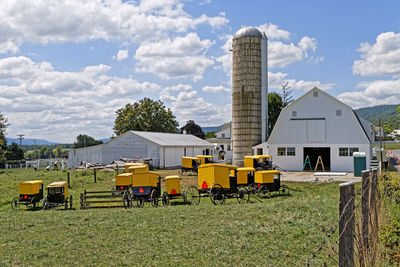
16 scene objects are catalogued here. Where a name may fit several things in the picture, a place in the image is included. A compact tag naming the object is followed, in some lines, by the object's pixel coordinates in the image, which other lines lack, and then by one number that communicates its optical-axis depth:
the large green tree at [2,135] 59.63
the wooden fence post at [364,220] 5.17
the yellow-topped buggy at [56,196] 18.75
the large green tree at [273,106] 70.38
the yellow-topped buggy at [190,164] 36.34
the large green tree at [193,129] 109.68
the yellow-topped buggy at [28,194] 19.33
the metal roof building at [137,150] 48.56
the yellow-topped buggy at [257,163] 30.52
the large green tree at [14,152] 81.04
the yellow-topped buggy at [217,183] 18.22
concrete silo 42.31
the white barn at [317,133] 33.91
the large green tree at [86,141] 141.00
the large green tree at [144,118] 78.38
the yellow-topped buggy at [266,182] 20.23
